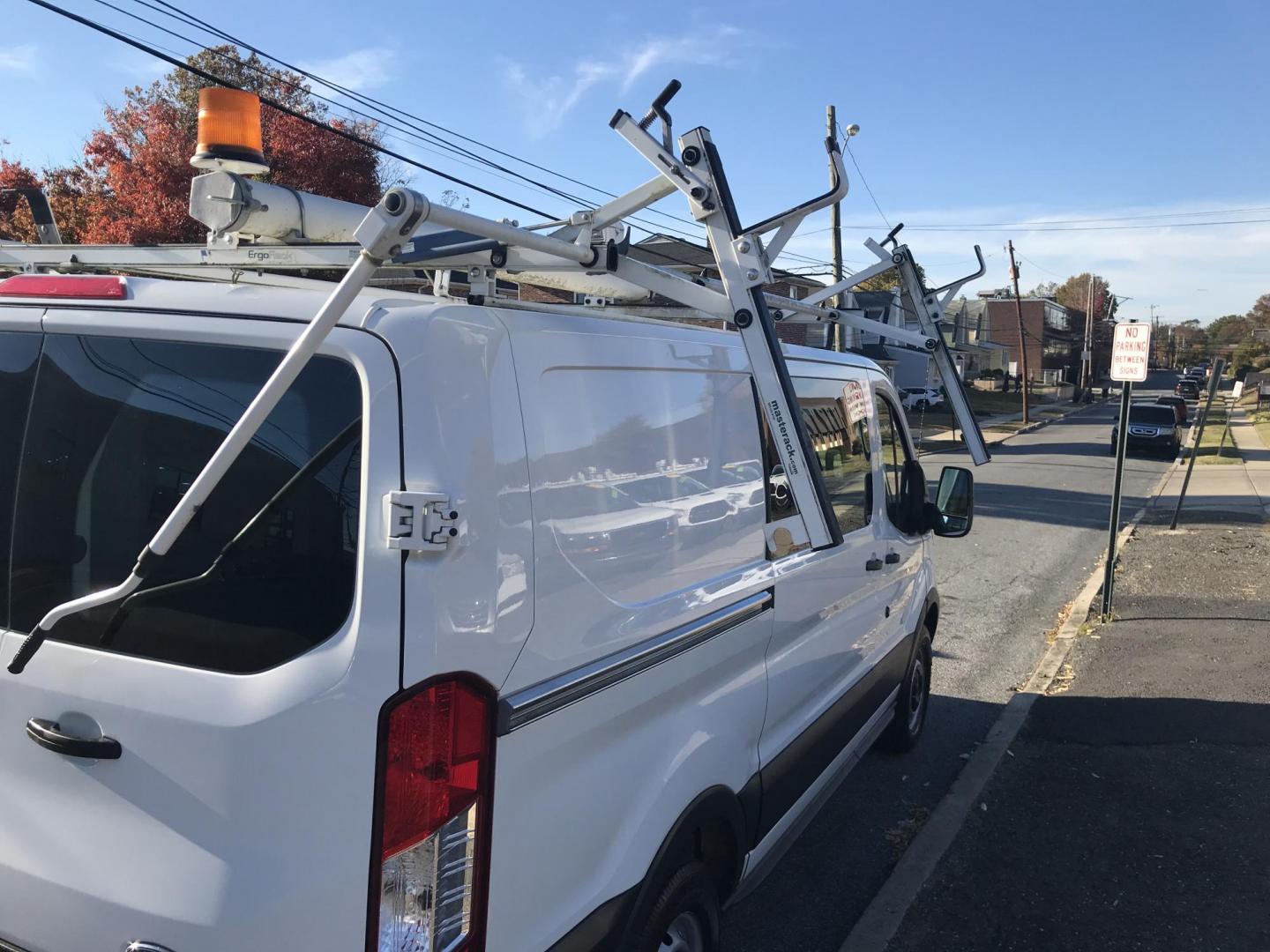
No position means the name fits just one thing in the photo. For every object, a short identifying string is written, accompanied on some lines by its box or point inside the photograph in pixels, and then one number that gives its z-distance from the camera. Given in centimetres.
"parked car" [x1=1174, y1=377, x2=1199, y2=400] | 6347
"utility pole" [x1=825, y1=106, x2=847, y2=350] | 2244
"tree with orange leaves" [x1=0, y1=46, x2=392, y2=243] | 1480
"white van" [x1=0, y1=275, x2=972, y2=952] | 165
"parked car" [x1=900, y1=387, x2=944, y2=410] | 4377
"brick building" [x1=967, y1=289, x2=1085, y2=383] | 8408
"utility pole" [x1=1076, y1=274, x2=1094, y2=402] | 6612
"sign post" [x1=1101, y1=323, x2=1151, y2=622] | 857
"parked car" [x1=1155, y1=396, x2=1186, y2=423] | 3594
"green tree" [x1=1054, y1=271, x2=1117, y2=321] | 10425
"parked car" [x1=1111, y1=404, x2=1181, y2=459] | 2802
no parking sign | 880
